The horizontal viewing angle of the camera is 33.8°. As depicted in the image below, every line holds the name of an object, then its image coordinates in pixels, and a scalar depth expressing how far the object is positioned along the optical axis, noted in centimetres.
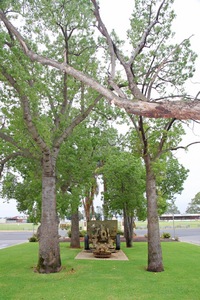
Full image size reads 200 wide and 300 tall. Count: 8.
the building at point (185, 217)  10800
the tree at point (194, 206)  9450
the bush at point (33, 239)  3050
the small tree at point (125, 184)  2255
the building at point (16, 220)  11350
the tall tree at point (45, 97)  1270
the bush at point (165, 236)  3353
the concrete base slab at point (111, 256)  1752
